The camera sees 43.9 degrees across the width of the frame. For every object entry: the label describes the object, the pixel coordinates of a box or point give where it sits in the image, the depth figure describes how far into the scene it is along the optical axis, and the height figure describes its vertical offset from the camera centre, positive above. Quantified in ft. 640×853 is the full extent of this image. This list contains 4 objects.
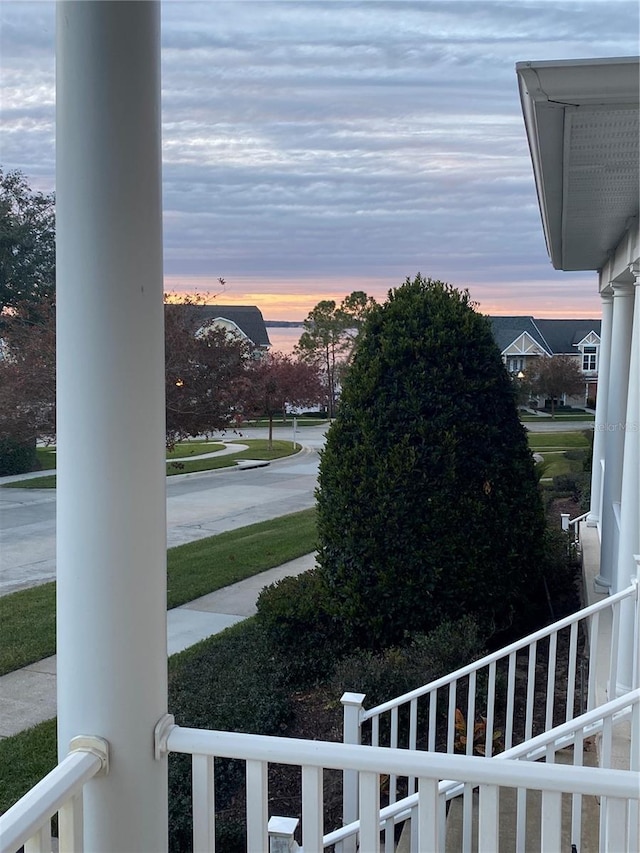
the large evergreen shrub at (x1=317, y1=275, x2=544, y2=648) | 15.43 -2.24
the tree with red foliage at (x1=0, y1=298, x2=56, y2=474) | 27.91 -0.41
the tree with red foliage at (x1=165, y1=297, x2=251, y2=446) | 31.99 -0.59
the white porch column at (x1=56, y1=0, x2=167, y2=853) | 4.41 -0.24
